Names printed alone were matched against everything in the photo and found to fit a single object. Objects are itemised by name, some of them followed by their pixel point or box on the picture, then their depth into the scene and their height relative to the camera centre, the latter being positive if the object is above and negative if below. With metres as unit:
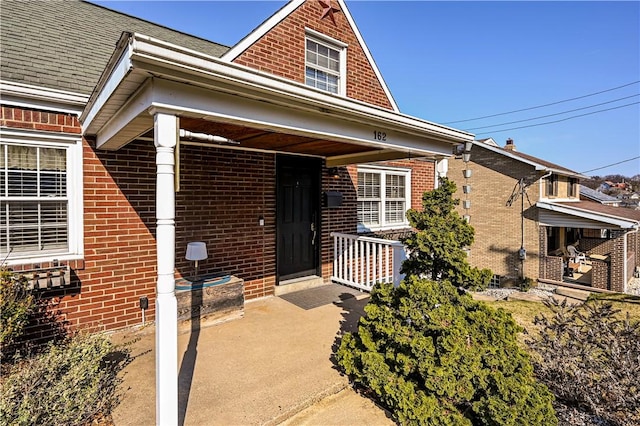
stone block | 4.32 -1.30
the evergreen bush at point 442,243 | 3.29 -0.35
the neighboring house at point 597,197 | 22.53 +1.00
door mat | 5.54 -1.61
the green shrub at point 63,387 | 2.29 -1.42
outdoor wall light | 6.66 +0.81
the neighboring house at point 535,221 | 14.93 -0.50
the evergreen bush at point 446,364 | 2.58 -1.40
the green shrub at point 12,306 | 2.90 -0.93
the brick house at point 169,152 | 2.33 +0.79
